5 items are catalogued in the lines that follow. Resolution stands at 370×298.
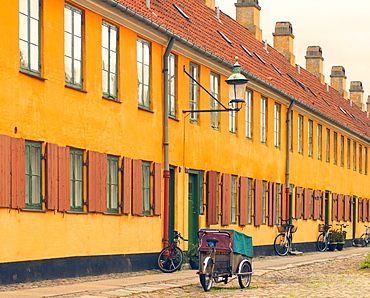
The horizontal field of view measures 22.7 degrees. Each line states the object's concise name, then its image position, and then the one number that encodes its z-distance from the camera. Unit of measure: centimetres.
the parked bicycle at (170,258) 2014
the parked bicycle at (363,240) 4509
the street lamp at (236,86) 2025
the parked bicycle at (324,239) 3700
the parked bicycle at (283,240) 3077
